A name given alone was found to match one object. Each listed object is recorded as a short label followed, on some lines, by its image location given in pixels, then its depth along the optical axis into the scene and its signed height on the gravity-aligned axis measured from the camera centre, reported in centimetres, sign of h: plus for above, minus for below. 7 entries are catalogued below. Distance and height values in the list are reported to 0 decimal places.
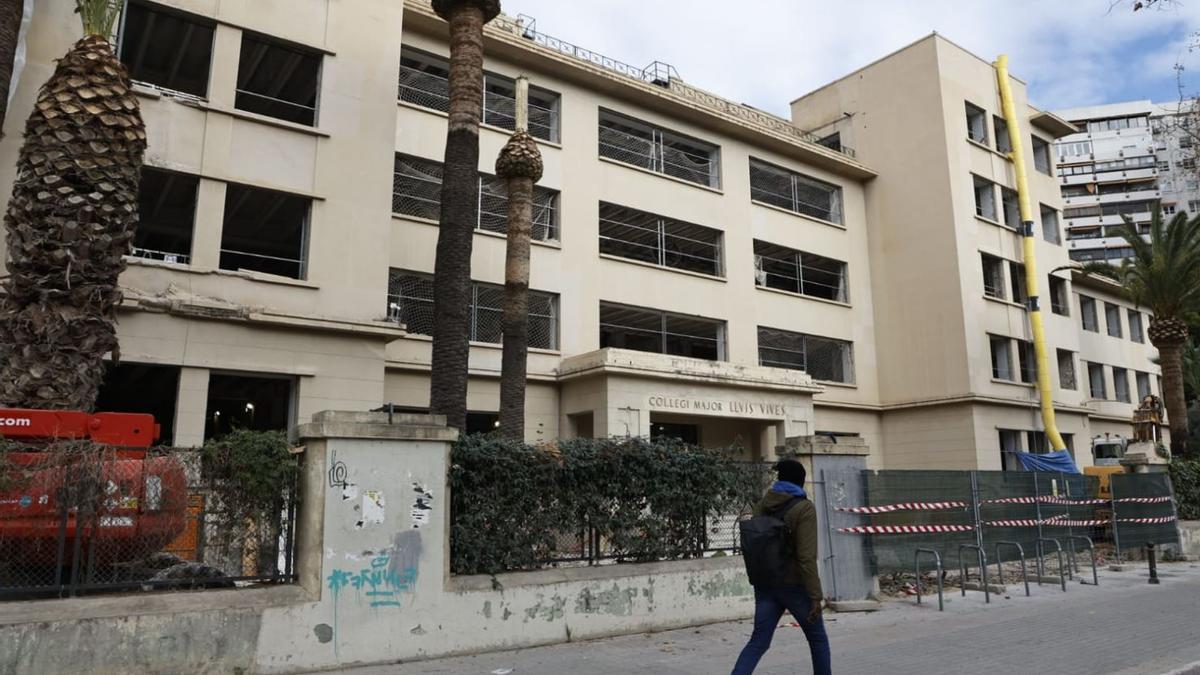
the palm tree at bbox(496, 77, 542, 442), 1502 +441
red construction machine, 648 +0
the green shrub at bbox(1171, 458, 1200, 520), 2042 -9
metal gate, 1114 -69
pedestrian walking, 582 -62
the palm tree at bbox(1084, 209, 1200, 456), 2805 +708
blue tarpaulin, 2681 +87
